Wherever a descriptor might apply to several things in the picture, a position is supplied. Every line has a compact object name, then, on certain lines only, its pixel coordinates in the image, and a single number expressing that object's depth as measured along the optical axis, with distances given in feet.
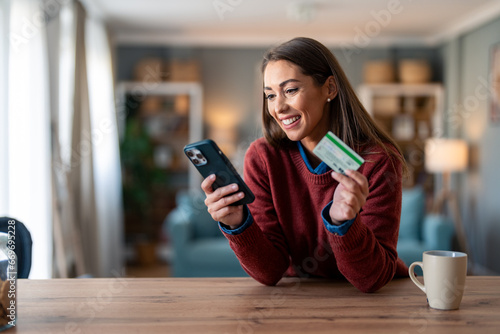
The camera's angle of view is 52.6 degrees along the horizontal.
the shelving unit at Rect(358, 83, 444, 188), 19.99
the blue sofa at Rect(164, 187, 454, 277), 12.80
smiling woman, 3.66
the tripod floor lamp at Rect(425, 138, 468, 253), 16.86
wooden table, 2.91
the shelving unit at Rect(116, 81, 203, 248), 19.60
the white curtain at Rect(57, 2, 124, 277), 12.71
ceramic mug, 3.21
